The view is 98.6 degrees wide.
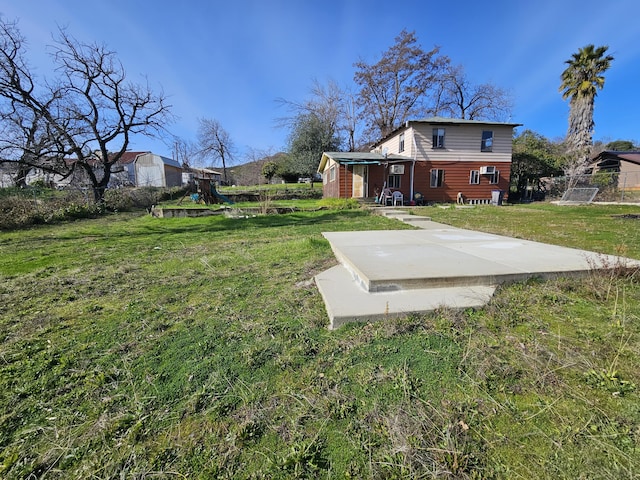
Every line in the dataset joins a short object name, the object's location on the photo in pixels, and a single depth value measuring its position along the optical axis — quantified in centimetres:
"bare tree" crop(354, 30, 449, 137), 2159
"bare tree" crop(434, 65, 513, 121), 2255
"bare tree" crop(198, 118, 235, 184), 3278
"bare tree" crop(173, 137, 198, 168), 3758
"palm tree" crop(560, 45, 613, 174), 1714
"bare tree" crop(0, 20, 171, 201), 1167
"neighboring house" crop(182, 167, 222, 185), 3434
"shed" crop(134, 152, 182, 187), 3170
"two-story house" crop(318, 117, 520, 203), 1448
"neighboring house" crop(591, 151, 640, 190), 1706
